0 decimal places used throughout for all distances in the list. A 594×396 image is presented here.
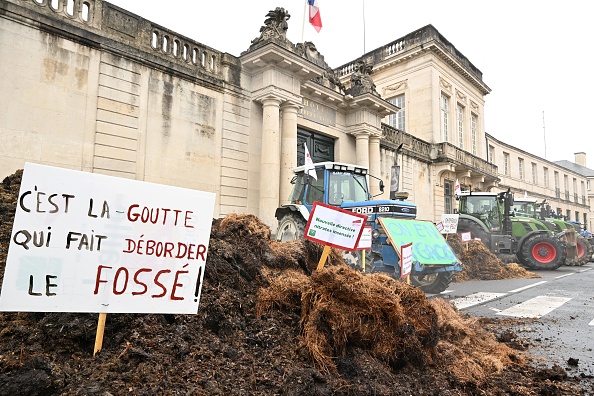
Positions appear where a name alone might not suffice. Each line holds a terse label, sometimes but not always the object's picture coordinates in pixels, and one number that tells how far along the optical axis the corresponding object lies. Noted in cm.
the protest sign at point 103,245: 222
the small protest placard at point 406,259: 562
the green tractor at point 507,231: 1385
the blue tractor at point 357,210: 761
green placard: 748
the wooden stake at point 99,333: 238
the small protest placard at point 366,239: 626
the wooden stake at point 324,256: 400
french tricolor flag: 1367
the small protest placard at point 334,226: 430
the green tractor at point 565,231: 1566
